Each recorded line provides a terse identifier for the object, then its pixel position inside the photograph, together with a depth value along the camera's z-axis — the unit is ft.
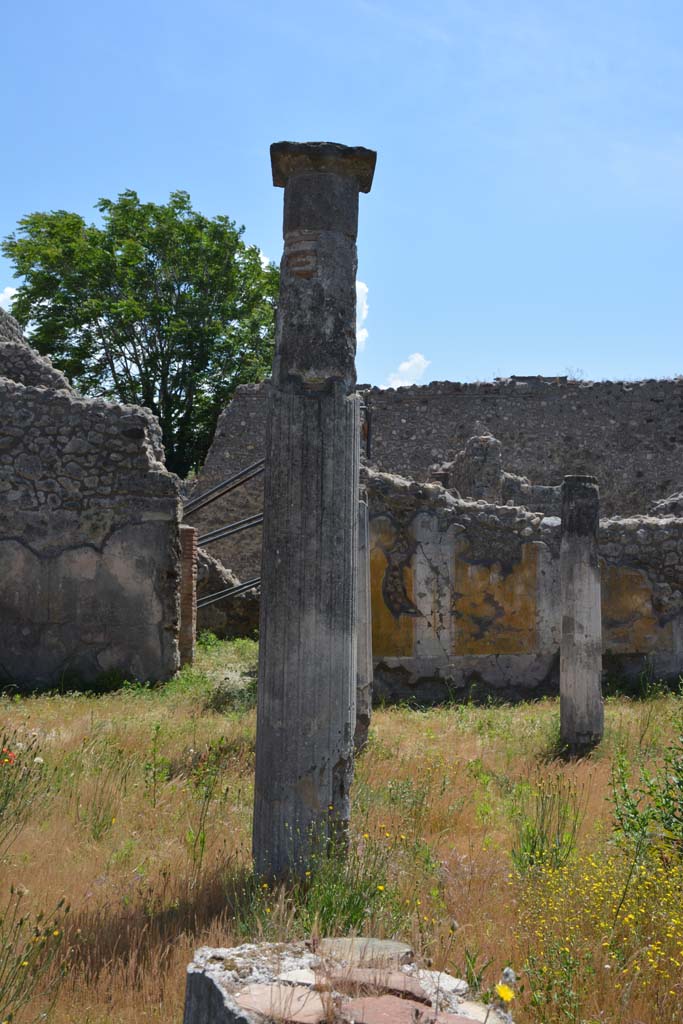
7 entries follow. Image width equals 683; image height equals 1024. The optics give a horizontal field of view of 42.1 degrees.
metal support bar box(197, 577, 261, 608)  43.21
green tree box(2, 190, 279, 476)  85.35
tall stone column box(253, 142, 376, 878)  12.46
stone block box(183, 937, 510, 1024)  7.98
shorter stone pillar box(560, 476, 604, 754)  24.59
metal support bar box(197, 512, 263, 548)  39.60
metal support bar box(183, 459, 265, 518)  39.70
